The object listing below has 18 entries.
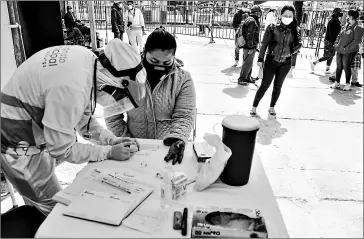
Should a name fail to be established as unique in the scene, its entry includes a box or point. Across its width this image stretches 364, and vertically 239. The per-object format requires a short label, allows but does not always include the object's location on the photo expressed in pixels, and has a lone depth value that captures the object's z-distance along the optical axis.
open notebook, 1.19
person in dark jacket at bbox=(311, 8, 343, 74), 6.46
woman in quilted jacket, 1.87
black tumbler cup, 1.34
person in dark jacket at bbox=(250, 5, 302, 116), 3.95
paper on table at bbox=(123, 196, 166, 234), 1.16
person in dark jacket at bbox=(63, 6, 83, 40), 7.95
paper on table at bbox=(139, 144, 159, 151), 1.76
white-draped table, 1.14
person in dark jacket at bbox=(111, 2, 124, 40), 8.95
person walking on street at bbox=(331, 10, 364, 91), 5.20
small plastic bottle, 1.31
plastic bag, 1.37
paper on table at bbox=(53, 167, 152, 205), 1.30
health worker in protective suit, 1.35
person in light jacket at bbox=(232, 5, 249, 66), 7.50
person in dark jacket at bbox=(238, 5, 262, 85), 5.57
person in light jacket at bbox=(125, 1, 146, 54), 8.44
